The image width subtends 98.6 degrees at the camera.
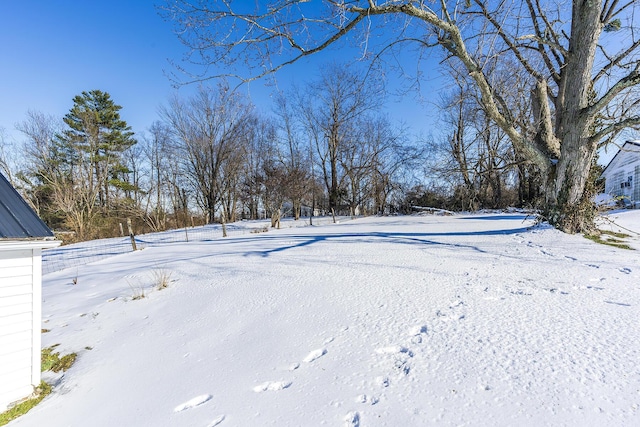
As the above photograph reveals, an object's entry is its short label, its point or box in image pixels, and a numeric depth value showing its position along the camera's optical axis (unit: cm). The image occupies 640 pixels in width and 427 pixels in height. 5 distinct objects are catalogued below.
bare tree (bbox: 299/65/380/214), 2205
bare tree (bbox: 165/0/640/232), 439
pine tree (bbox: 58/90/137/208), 2123
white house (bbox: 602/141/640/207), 1602
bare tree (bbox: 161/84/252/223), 2384
